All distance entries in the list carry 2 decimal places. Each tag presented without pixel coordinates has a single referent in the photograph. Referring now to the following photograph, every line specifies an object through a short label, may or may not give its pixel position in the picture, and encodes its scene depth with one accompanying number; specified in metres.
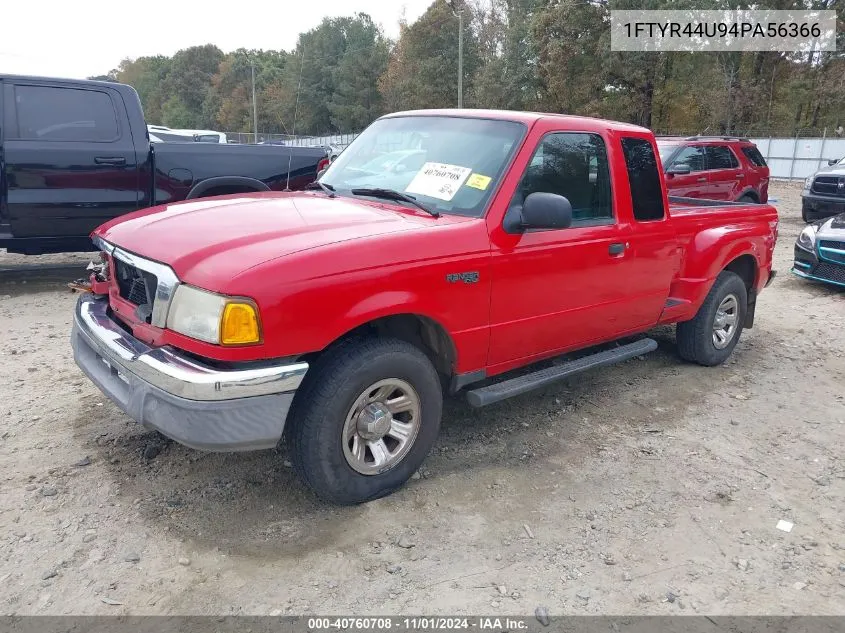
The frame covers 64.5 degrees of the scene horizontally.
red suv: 11.15
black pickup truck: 6.58
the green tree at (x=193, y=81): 103.88
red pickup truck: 2.79
